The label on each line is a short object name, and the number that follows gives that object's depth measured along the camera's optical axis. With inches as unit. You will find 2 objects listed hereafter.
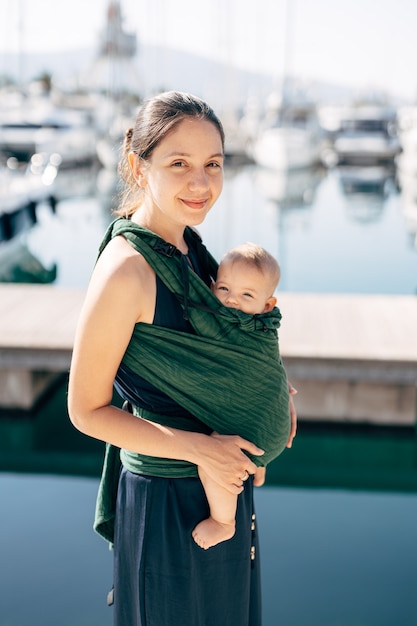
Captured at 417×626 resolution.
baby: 51.8
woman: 47.2
